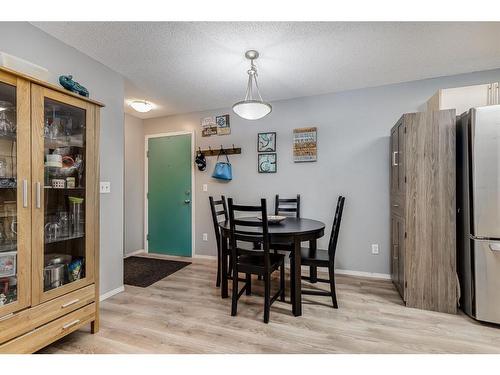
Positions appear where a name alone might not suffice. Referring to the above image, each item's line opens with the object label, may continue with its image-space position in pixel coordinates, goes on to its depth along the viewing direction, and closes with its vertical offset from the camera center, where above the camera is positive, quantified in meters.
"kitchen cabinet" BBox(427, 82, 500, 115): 2.37 +0.86
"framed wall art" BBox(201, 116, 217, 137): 3.89 +0.96
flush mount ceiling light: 3.49 +1.17
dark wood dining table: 2.11 -0.43
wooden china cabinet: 1.46 -0.16
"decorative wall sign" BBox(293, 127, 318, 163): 3.36 +0.58
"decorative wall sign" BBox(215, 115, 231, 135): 3.81 +0.96
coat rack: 3.75 +0.56
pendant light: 2.23 +0.73
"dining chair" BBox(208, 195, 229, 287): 2.75 -0.53
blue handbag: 3.68 +0.25
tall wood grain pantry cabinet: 2.20 -0.21
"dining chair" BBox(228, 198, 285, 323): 2.05 -0.63
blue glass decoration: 1.83 +0.77
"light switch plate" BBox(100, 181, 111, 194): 2.54 +0.02
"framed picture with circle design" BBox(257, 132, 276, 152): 3.55 +0.65
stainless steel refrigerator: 1.98 -0.19
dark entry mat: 3.04 -1.11
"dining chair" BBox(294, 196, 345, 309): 2.28 -0.66
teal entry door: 4.06 -0.11
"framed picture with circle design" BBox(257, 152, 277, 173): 3.56 +0.36
